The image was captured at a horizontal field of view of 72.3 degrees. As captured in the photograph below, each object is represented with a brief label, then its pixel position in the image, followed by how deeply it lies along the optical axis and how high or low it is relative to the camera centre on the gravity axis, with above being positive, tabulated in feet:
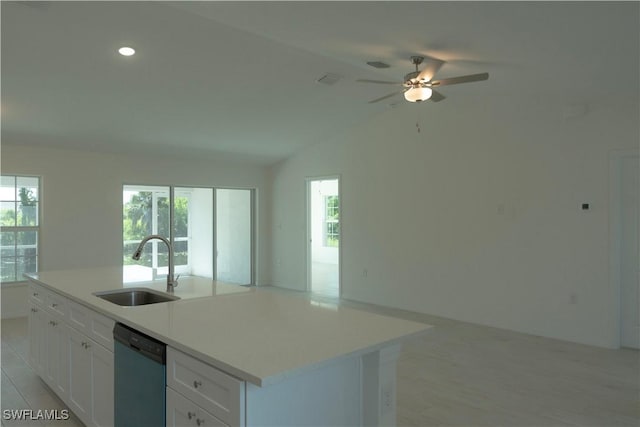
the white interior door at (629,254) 14.98 -1.36
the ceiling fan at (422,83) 11.49 +3.59
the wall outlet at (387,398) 6.17 -2.61
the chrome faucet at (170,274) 9.53 -1.29
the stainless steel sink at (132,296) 9.47 -1.79
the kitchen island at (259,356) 4.99 -1.75
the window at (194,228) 22.62 -0.69
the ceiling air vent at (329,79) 16.03 +5.10
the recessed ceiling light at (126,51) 12.50 +4.76
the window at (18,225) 18.69 -0.43
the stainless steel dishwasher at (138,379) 6.18 -2.45
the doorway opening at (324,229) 36.17 -1.21
